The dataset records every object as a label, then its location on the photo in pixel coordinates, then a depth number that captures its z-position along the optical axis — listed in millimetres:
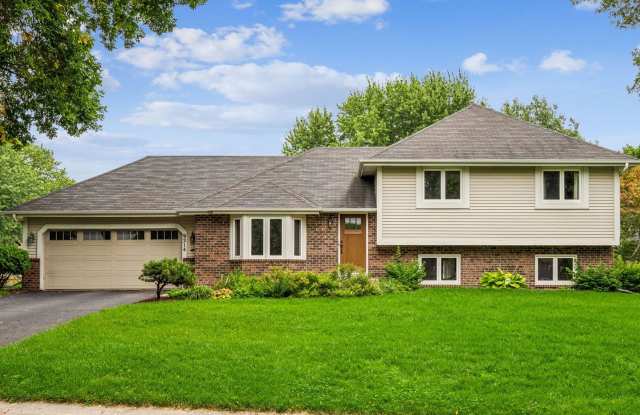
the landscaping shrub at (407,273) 15634
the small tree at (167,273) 13977
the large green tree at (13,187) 29203
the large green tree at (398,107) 35631
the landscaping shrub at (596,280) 15664
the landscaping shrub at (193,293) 13711
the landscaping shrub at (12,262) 17422
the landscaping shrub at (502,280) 16203
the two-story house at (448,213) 16516
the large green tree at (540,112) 43844
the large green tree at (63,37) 10070
